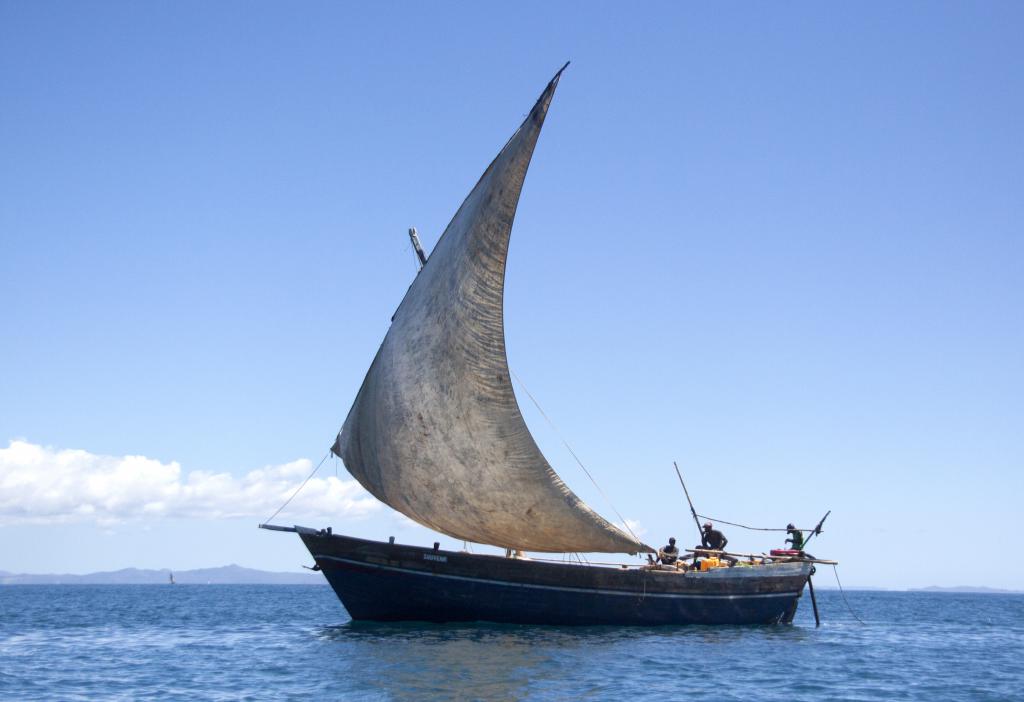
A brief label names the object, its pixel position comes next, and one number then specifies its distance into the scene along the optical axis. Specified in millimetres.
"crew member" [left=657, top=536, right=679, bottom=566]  28475
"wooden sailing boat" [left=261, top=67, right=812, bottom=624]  23656
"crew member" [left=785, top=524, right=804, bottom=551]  31703
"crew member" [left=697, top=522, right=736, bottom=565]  30484
